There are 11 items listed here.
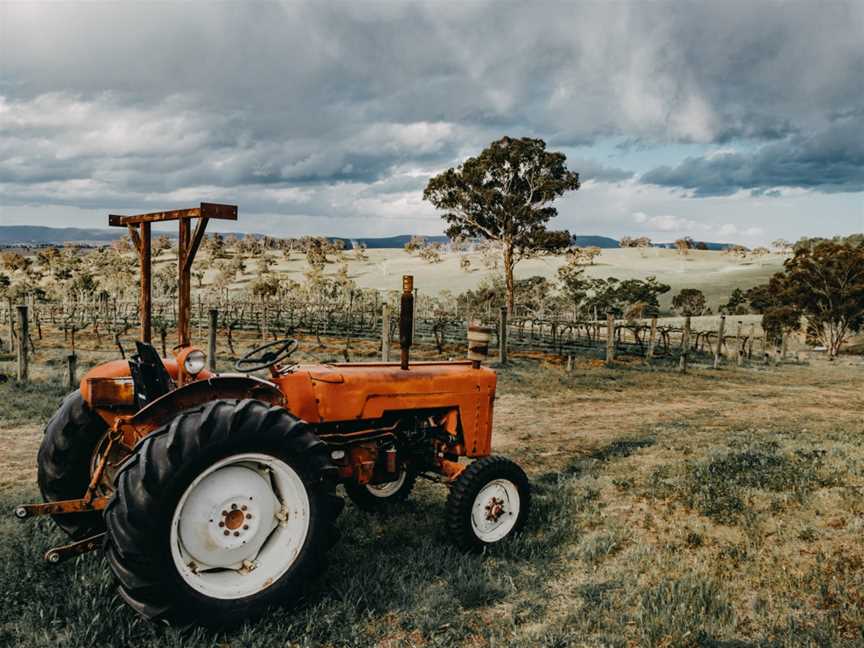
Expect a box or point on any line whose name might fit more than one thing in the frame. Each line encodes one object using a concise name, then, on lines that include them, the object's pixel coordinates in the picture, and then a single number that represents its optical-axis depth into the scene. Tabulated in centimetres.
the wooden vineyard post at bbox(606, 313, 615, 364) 1746
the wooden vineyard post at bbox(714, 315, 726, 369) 1868
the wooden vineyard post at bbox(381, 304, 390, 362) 1350
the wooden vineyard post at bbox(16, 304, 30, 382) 1055
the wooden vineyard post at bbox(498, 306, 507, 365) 1636
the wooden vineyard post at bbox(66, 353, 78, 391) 1014
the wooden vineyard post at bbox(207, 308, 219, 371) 1231
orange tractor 286
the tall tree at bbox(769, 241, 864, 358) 2725
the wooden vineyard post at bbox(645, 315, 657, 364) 1766
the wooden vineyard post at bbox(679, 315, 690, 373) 1673
